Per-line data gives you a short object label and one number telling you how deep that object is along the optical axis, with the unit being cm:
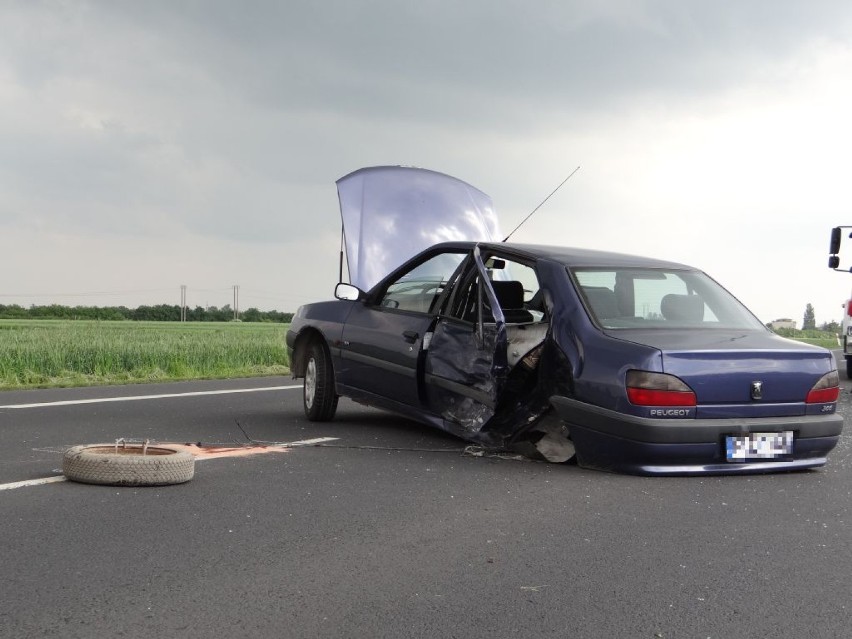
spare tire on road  588
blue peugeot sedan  626
